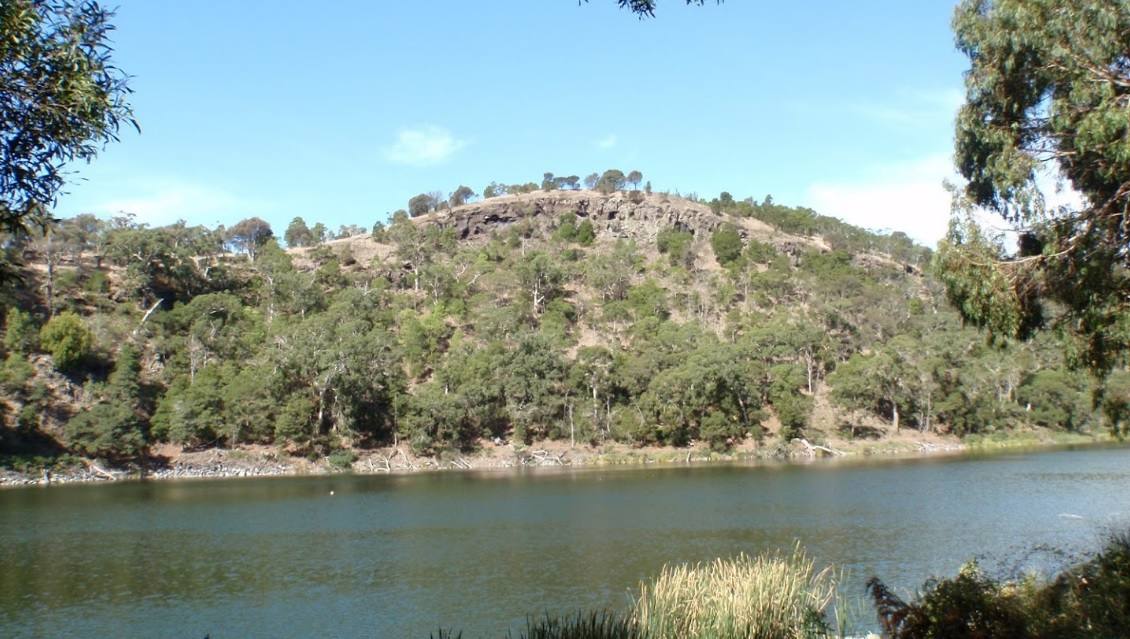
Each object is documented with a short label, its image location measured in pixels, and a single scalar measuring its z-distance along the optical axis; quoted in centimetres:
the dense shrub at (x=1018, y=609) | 884
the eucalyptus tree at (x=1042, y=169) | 1296
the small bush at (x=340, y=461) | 6153
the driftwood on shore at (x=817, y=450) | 6278
